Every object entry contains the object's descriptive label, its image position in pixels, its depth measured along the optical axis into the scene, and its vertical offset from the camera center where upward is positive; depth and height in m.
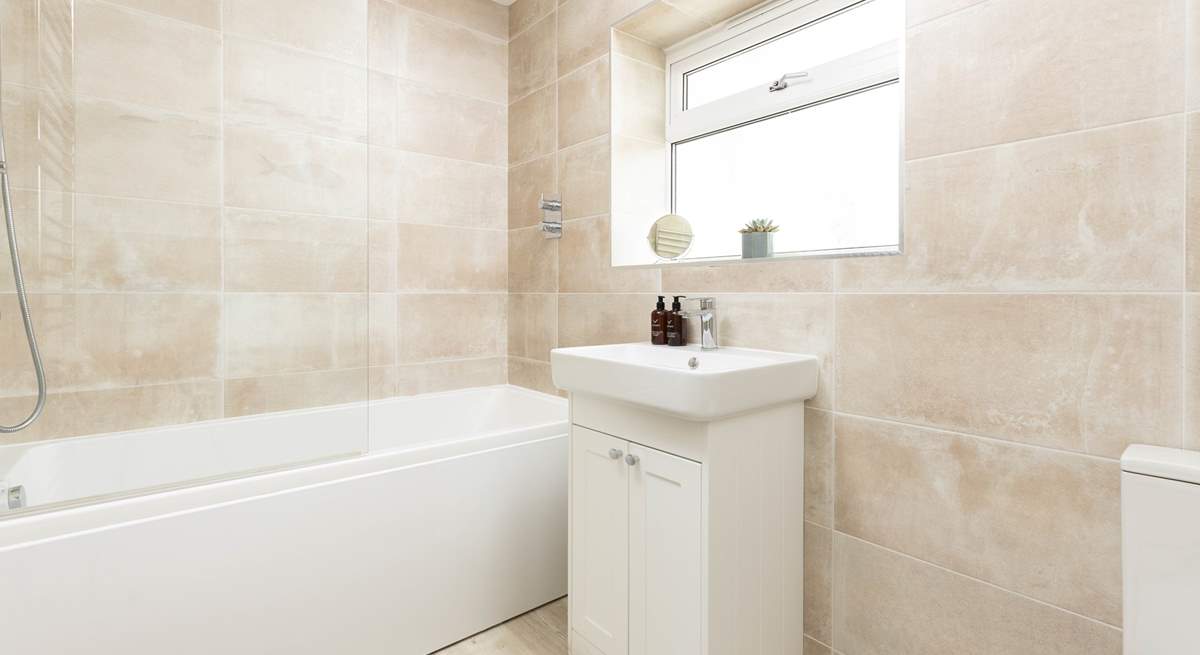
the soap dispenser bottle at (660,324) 1.84 -0.01
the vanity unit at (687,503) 1.22 -0.46
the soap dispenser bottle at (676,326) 1.81 -0.02
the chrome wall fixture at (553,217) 2.42 +0.46
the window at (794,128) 1.59 +0.65
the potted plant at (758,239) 1.67 +0.25
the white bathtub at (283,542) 1.21 -0.59
